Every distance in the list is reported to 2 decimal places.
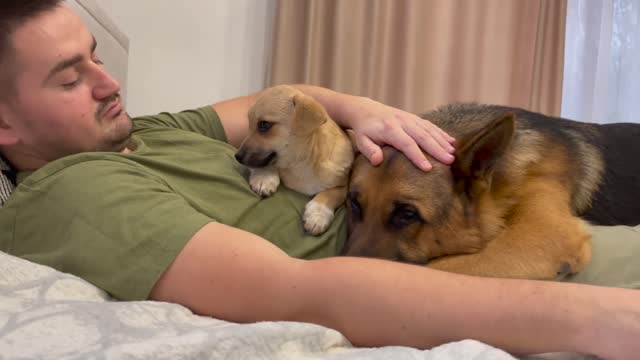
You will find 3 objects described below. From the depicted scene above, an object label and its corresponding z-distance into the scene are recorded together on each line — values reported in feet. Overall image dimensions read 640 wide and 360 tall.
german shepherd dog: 4.17
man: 3.10
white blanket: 2.74
